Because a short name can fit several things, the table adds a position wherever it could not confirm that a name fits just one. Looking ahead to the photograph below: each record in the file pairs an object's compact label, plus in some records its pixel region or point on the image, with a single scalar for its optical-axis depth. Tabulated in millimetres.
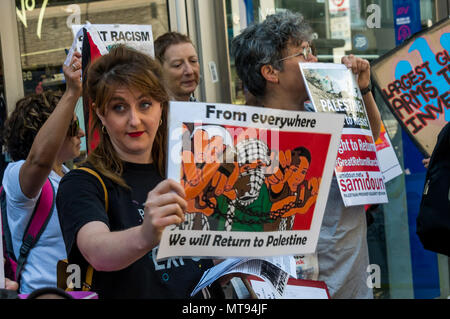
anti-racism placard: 2973
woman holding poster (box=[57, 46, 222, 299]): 1786
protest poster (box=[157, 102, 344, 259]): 1756
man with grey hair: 2883
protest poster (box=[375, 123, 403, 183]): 3691
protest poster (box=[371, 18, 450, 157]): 3242
